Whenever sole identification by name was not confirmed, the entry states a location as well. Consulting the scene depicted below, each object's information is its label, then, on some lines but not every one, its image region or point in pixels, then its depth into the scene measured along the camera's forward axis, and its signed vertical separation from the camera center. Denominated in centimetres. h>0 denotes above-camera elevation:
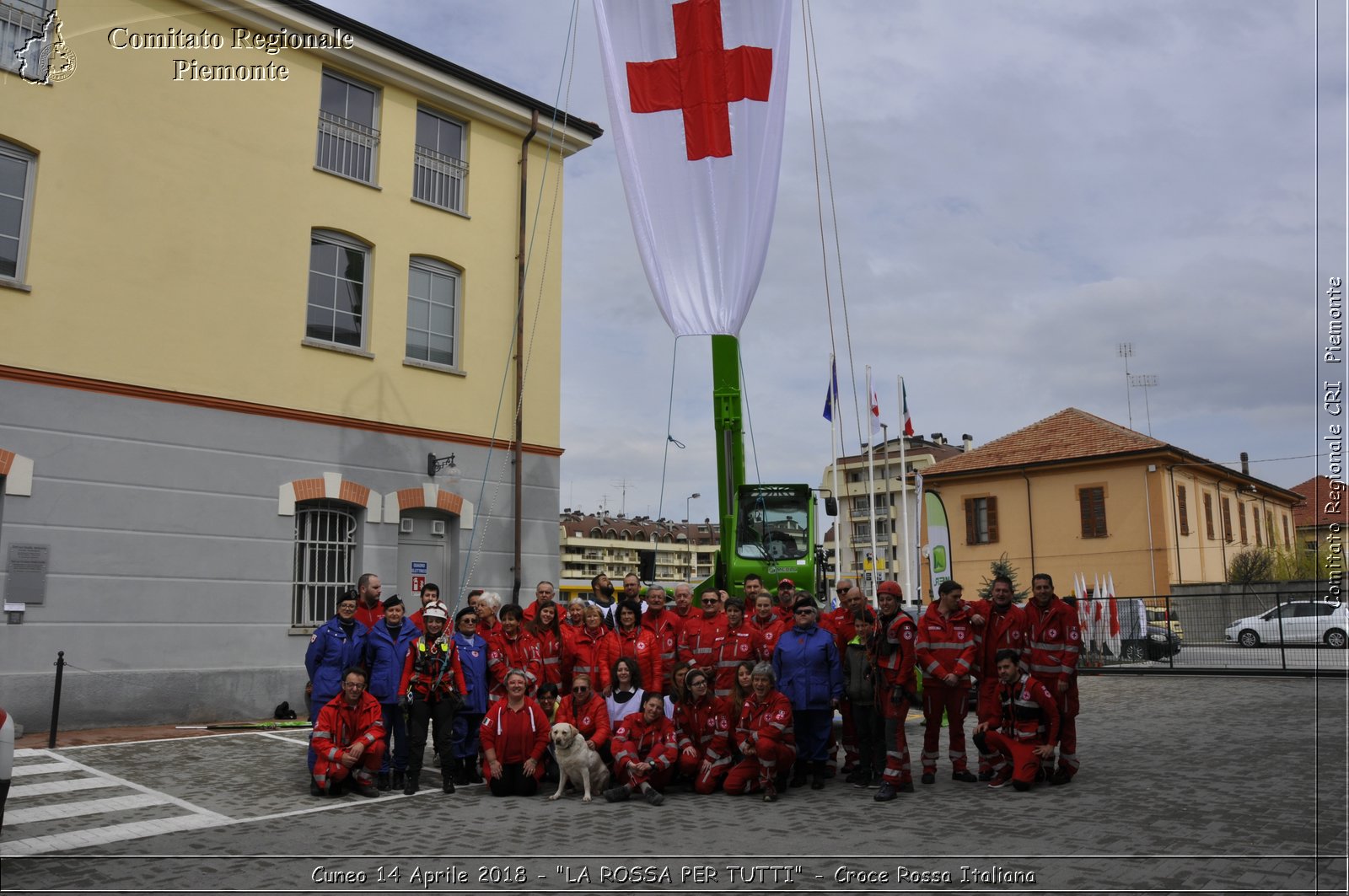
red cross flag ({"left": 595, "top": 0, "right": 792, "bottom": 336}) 1203 +535
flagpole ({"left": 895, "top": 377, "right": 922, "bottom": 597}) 3338 +144
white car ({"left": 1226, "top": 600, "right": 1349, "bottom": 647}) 2191 -88
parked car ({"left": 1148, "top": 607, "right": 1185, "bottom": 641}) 2394 -82
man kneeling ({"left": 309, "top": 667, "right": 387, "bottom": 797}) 895 -144
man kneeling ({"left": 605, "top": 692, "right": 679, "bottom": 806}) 902 -154
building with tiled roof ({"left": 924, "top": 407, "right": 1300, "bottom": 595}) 3991 +336
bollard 1103 -144
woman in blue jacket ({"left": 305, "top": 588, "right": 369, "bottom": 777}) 981 -71
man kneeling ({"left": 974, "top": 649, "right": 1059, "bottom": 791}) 908 -134
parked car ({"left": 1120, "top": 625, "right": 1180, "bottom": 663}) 2281 -144
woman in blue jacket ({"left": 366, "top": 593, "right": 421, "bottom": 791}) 967 -89
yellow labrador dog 885 -156
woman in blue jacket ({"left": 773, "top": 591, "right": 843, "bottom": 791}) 953 -96
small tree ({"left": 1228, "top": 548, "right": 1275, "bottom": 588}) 4034 +77
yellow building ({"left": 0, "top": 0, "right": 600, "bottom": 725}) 1273 +373
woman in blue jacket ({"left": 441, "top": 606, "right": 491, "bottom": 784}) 994 -120
